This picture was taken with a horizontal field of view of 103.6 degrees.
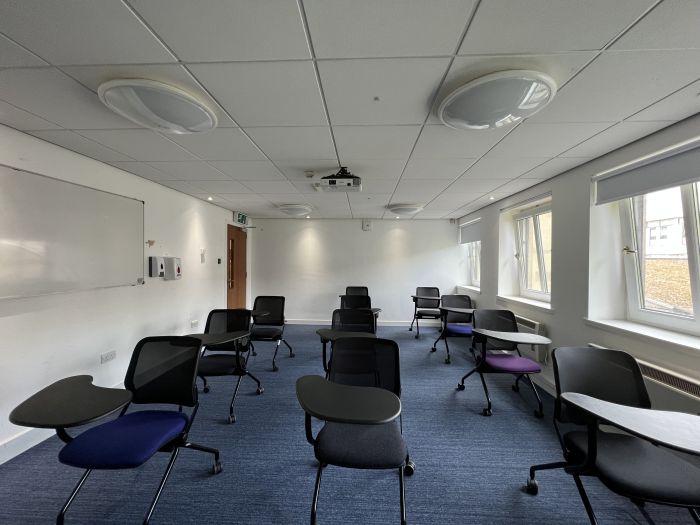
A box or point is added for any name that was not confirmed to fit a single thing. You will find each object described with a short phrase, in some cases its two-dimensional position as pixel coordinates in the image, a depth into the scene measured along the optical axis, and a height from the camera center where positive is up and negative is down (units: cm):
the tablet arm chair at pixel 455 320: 429 -91
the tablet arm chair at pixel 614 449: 129 -104
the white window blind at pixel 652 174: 196 +74
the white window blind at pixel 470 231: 562 +79
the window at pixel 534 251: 395 +23
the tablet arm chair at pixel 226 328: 305 -70
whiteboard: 218 +34
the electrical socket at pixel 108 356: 293 -92
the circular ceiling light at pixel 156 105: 156 +103
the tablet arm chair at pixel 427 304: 562 -80
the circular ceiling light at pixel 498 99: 146 +97
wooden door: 602 +5
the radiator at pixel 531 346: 347 -95
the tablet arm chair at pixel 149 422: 145 -96
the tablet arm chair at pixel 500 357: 287 -106
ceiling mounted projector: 293 +94
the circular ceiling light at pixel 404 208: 495 +110
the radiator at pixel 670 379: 188 -84
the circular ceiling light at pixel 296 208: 492 +112
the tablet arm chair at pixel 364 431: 148 -101
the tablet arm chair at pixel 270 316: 431 -76
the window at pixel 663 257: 217 +7
